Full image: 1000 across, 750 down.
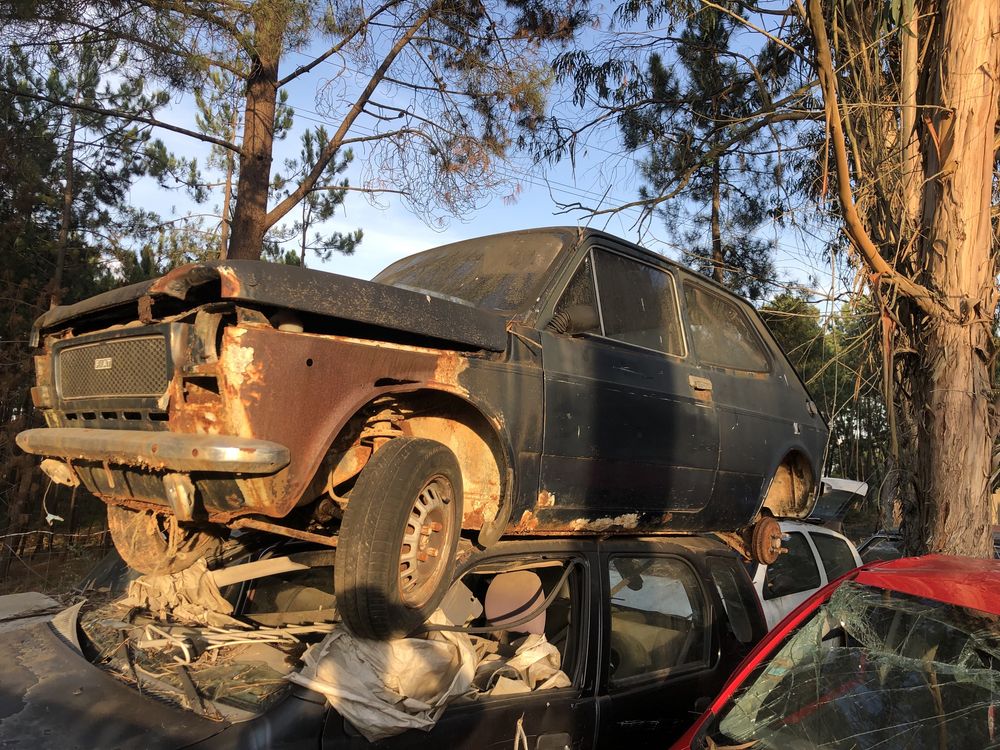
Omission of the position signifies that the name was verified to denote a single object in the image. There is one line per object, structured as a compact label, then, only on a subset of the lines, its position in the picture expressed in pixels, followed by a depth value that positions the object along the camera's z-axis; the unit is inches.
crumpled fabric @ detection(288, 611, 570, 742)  90.2
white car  223.3
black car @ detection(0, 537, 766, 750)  87.4
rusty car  96.7
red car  88.7
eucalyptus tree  177.8
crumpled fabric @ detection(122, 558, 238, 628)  121.0
